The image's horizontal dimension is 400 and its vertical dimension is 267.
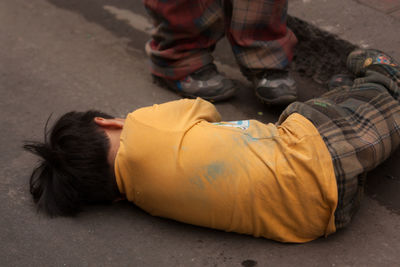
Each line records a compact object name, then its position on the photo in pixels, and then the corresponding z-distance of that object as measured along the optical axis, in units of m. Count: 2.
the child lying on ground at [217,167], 2.25
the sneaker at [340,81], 2.57
